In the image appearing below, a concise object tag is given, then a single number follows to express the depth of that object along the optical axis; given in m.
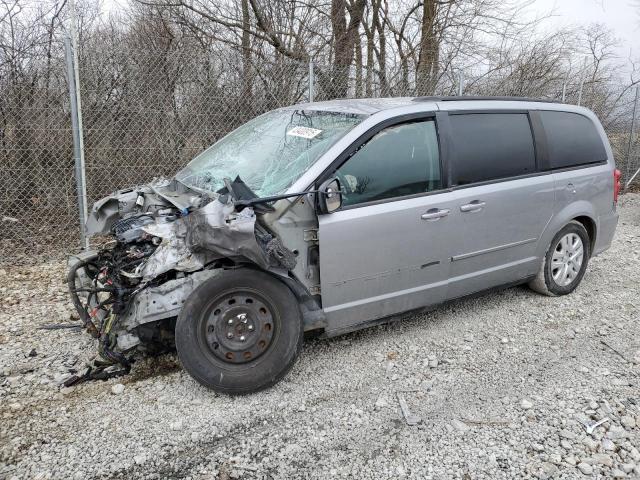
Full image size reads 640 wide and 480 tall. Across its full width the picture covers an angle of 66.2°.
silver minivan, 2.90
